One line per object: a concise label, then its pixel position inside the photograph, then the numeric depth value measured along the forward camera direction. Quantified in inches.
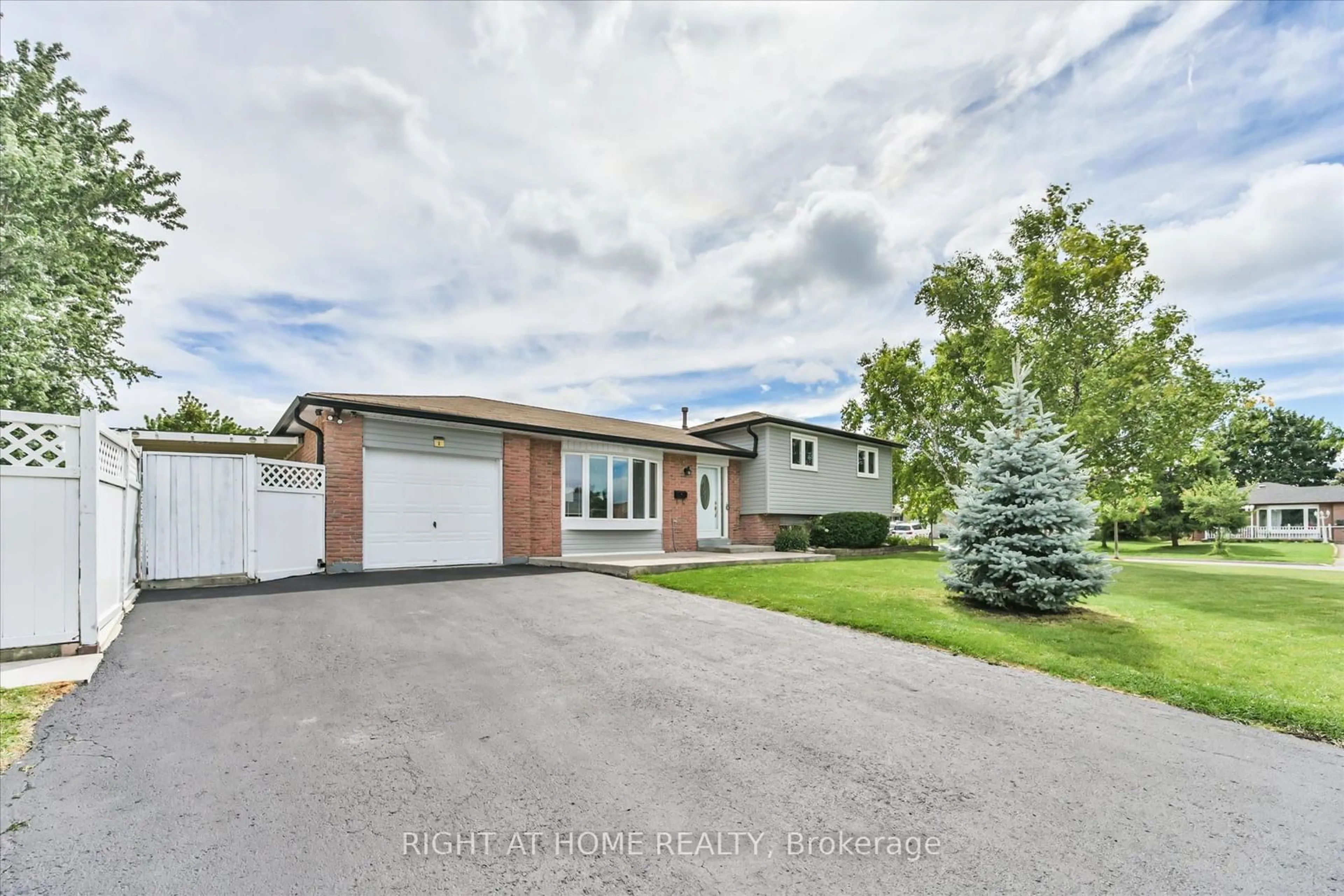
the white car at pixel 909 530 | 1520.9
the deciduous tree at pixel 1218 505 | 1091.3
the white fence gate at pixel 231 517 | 319.0
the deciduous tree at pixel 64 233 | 369.1
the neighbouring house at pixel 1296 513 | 1405.0
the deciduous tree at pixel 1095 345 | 616.4
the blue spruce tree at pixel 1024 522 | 285.3
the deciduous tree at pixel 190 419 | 1000.2
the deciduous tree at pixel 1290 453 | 1903.3
